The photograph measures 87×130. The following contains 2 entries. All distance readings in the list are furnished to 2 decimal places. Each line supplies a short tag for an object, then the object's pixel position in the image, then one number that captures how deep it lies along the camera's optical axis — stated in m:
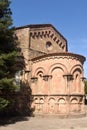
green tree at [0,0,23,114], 11.77
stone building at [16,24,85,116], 15.02
